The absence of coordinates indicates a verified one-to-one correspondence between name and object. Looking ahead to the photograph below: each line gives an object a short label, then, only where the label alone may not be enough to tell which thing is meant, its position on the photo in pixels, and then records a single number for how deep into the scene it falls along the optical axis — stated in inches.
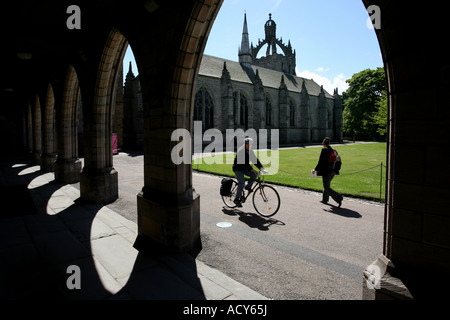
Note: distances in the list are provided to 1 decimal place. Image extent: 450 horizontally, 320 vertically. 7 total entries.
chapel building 1332.4
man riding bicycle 253.4
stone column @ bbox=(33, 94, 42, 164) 584.4
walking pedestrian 282.5
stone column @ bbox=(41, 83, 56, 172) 479.5
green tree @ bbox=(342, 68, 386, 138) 1747.0
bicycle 246.5
